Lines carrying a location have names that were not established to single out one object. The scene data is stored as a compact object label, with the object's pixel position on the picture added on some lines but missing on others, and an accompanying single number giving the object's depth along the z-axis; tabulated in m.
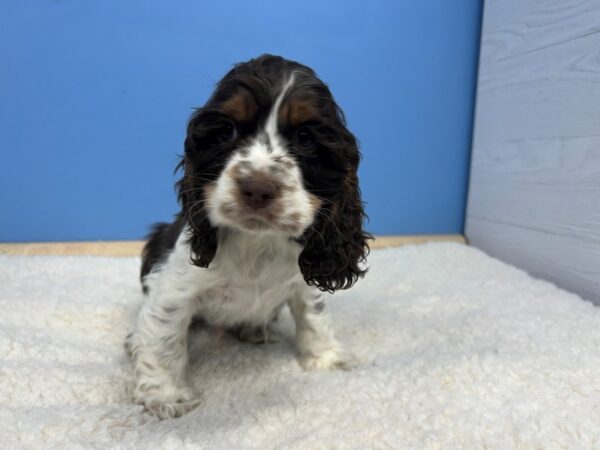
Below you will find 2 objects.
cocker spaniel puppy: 0.24
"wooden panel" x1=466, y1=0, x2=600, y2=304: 0.44
